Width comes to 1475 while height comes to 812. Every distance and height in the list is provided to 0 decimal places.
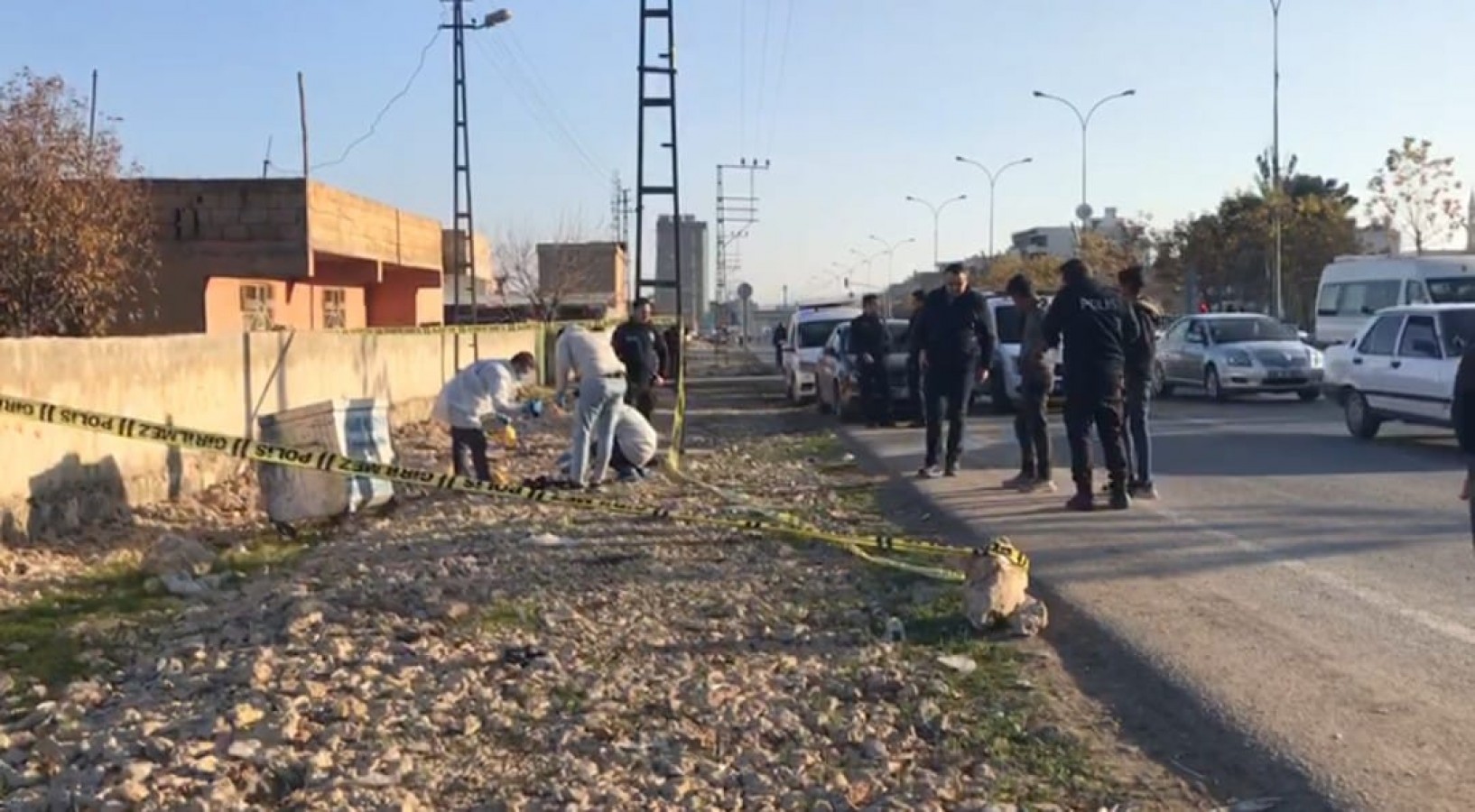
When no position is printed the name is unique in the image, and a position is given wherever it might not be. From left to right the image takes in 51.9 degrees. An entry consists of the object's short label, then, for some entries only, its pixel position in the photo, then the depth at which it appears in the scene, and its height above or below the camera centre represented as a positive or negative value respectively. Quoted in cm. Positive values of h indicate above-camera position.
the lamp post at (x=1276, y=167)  4303 +515
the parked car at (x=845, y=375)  2217 -59
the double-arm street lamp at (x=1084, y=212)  5991 +492
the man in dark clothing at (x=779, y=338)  3891 -3
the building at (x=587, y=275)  7029 +315
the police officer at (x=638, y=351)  1600 -14
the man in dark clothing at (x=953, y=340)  1293 -3
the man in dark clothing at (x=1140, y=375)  1157 -31
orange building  2469 +160
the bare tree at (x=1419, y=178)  5644 +584
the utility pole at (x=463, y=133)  4175 +568
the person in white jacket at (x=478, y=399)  1287 -52
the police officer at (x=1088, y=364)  1091 -20
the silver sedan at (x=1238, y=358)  2422 -39
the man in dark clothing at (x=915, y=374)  1397 -48
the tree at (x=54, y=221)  1953 +157
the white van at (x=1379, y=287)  2592 +85
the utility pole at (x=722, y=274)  10788 +496
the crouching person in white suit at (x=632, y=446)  1357 -99
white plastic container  1127 -92
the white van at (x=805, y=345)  2798 -14
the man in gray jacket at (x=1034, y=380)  1236 -36
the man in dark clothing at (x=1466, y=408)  616 -31
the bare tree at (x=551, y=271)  7075 +328
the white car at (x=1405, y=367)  1597 -36
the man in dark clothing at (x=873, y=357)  2133 -30
